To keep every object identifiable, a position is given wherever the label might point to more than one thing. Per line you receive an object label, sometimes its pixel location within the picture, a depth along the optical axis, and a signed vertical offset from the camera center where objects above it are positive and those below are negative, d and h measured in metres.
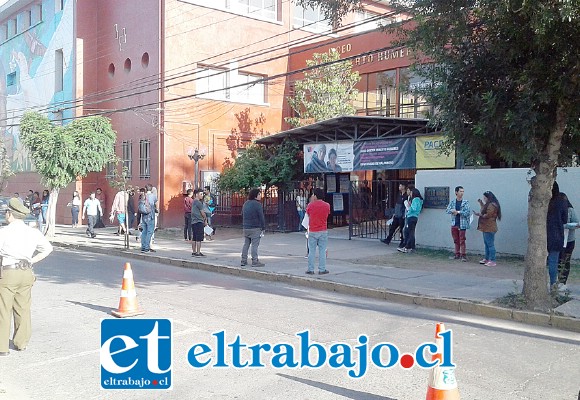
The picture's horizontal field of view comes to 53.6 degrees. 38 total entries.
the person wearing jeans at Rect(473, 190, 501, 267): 12.71 -0.57
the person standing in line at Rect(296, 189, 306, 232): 21.08 -0.28
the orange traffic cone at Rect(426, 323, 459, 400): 4.39 -1.44
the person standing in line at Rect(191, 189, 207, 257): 14.38 -0.66
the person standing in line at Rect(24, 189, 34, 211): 27.15 -0.18
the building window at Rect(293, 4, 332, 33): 29.72 +9.39
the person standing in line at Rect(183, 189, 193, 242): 18.69 -0.72
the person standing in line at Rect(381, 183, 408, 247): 16.20 -0.37
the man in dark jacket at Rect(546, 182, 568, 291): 9.43 -0.41
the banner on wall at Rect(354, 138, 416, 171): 17.39 +1.35
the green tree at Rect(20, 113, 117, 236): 20.72 +1.72
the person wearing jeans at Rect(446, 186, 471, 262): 13.65 -0.54
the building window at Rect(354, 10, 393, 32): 30.73 +9.33
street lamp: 22.98 +1.60
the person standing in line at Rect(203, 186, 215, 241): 18.84 -0.31
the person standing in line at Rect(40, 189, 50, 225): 25.55 -0.39
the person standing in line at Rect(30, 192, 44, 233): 24.88 -0.59
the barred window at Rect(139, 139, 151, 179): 25.07 +1.65
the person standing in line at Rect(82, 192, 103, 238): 20.86 -0.56
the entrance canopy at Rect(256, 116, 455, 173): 17.06 +1.69
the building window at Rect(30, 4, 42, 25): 32.22 +10.32
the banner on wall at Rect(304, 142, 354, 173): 19.19 +1.38
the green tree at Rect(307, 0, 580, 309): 7.97 +1.68
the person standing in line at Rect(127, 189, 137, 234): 22.88 -0.48
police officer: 6.28 -0.86
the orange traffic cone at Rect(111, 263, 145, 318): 7.91 -1.47
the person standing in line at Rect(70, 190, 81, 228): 23.90 -0.44
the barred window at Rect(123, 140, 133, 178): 26.31 +1.95
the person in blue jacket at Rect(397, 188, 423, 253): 15.27 -0.61
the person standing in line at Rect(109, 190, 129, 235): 20.00 -0.40
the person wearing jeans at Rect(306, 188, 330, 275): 11.61 -0.56
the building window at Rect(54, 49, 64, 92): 30.08 +6.60
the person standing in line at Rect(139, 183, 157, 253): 15.86 -0.69
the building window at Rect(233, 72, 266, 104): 27.05 +5.03
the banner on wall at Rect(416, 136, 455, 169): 16.73 +1.23
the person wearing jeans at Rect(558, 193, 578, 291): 9.91 -0.96
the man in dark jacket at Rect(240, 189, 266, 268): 13.00 -0.54
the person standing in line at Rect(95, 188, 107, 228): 25.73 -0.31
